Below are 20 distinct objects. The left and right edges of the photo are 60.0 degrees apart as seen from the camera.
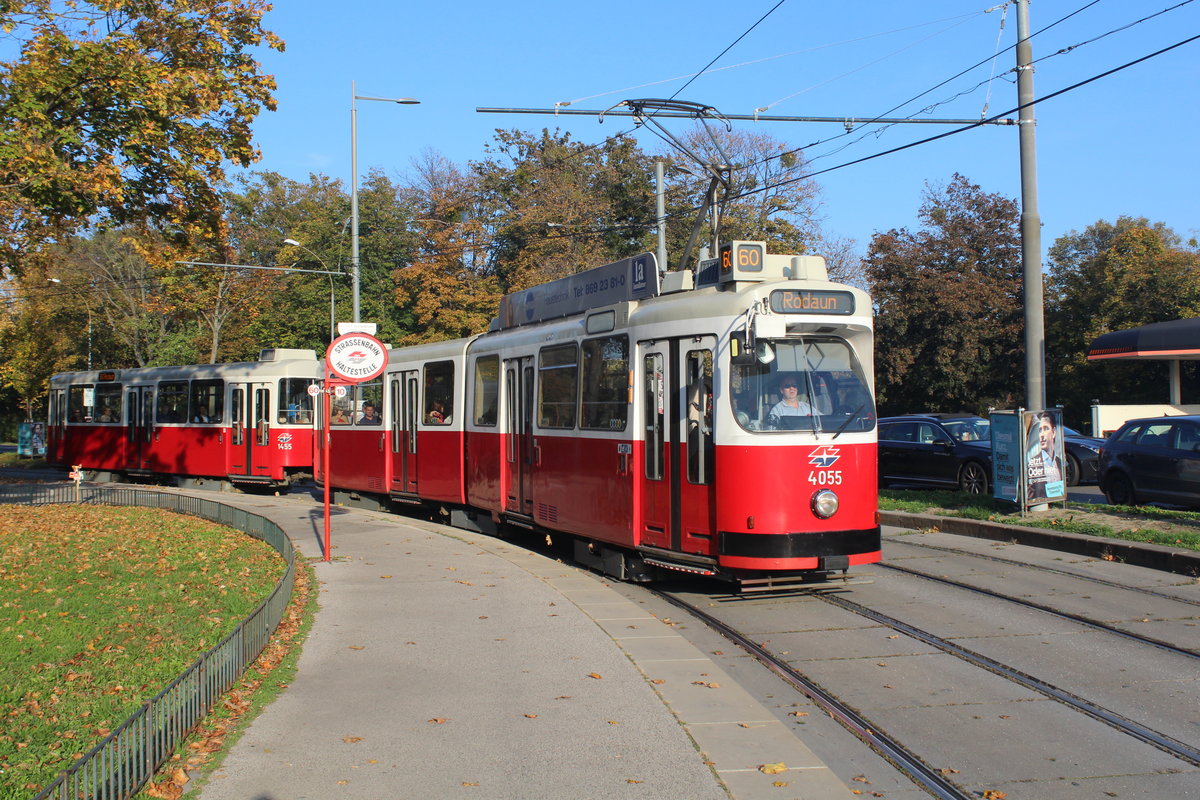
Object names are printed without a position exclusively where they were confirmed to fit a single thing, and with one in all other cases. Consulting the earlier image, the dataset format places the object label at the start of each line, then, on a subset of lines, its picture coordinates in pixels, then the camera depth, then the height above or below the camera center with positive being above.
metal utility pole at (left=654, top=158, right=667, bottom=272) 25.33 +5.82
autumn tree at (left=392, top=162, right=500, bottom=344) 47.47 +7.80
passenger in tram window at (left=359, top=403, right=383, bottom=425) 20.03 +0.43
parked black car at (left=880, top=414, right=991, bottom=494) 20.69 -0.34
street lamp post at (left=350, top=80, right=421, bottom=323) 27.97 +6.49
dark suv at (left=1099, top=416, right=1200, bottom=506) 16.02 -0.47
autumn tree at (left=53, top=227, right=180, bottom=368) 50.47 +7.16
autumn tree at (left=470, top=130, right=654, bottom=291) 45.38 +10.75
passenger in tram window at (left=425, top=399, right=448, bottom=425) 17.44 +0.39
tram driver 10.17 +0.32
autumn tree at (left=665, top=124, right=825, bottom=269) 40.81 +9.49
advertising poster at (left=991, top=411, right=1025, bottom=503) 16.00 -0.31
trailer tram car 26.62 +0.49
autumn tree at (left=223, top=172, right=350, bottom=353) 58.94 +9.86
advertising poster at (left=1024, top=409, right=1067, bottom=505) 15.93 -0.37
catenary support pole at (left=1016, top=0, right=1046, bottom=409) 16.06 +3.21
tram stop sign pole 13.58 +1.05
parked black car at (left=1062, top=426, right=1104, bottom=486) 22.66 -0.58
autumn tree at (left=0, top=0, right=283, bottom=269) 16.19 +5.49
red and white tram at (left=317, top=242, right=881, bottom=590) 10.09 +0.16
